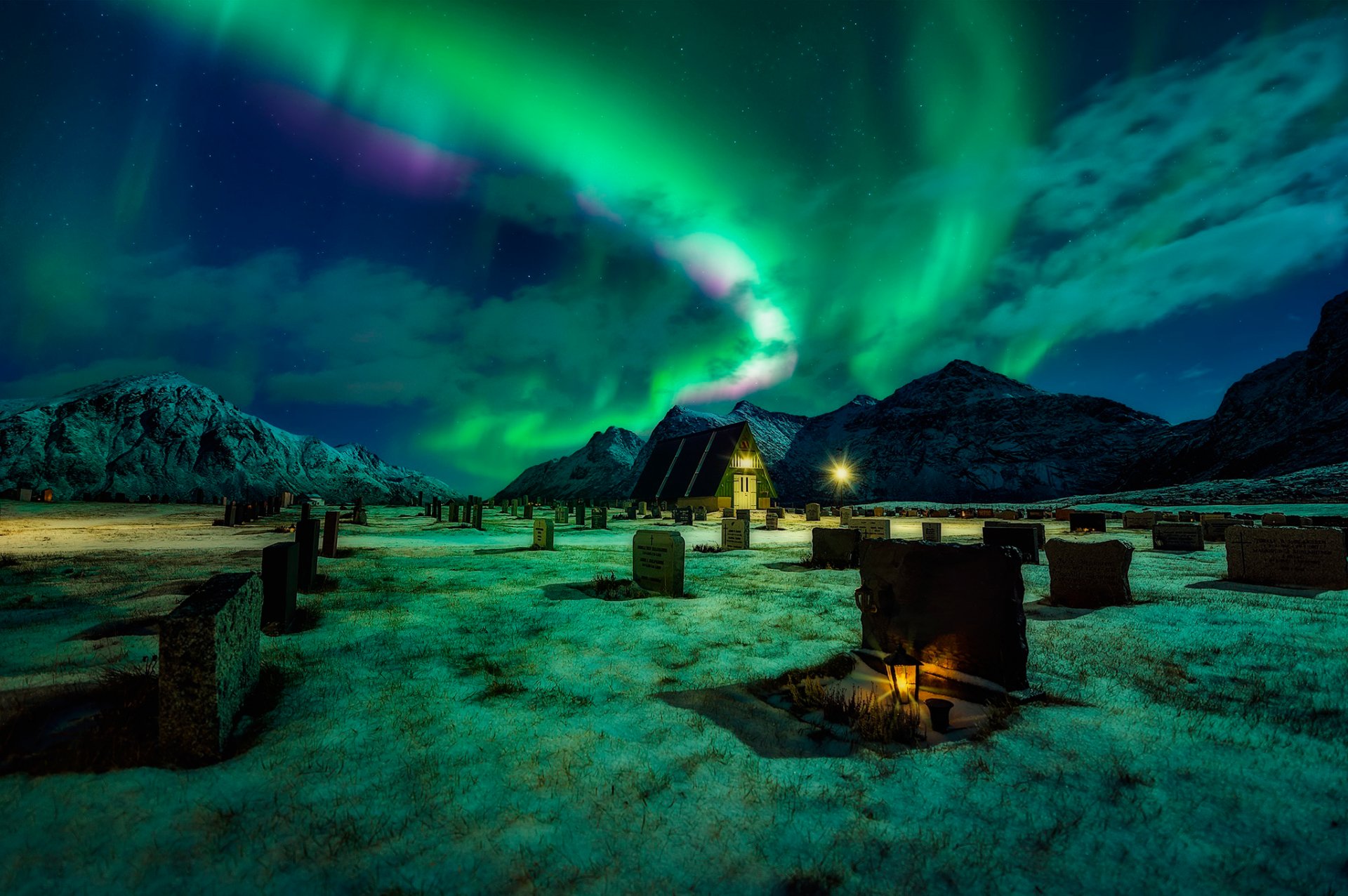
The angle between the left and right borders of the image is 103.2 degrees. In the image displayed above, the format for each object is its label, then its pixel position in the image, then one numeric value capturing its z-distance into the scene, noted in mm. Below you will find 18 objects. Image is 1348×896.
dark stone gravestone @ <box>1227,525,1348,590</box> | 9906
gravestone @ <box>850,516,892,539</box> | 19328
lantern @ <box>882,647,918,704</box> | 4895
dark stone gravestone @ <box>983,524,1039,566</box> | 14469
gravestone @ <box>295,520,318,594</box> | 9727
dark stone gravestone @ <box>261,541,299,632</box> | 7074
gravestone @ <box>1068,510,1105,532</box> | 23219
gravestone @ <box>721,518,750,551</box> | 18781
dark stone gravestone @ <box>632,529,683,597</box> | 10289
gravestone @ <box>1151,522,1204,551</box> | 16906
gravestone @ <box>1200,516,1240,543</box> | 19594
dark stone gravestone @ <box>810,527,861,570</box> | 14117
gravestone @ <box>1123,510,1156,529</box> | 25359
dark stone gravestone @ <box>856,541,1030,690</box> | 5246
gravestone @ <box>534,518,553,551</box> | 17734
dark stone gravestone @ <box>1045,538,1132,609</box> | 8961
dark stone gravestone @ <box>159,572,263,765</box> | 3803
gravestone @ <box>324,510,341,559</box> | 14891
